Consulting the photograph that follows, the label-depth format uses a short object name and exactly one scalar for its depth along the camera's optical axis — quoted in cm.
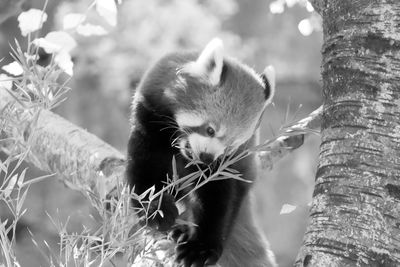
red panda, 551
